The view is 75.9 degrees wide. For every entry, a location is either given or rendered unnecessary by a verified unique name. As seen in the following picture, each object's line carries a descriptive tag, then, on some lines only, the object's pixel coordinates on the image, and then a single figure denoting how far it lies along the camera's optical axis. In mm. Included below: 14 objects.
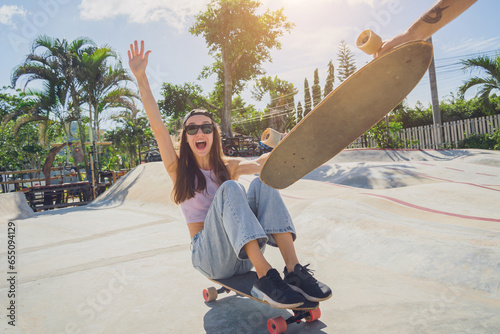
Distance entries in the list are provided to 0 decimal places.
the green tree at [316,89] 43031
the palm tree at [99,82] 13688
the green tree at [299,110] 44081
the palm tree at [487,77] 13717
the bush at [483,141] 13638
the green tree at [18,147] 23469
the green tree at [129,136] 25281
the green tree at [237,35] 18500
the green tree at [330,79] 38756
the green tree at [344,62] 34531
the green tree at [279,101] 41469
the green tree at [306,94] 45053
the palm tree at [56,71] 13148
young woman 1700
